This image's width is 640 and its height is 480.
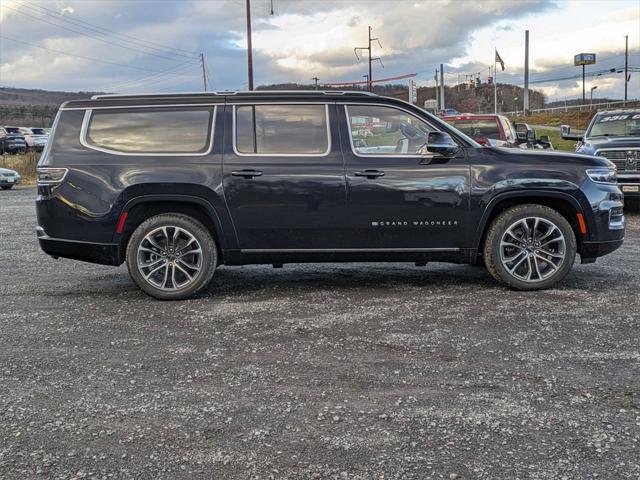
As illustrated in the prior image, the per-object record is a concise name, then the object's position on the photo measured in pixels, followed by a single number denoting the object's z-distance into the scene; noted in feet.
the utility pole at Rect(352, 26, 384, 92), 208.54
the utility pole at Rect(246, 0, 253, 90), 102.99
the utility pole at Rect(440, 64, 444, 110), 226.99
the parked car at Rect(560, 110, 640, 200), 36.52
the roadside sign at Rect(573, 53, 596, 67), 334.44
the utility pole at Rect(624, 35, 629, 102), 283.79
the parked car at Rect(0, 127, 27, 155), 119.03
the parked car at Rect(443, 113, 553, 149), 45.85
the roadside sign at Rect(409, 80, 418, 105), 142.52
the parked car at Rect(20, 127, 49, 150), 129.90
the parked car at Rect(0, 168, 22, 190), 71.61
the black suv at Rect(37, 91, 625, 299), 19.03
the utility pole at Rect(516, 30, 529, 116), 227.87
